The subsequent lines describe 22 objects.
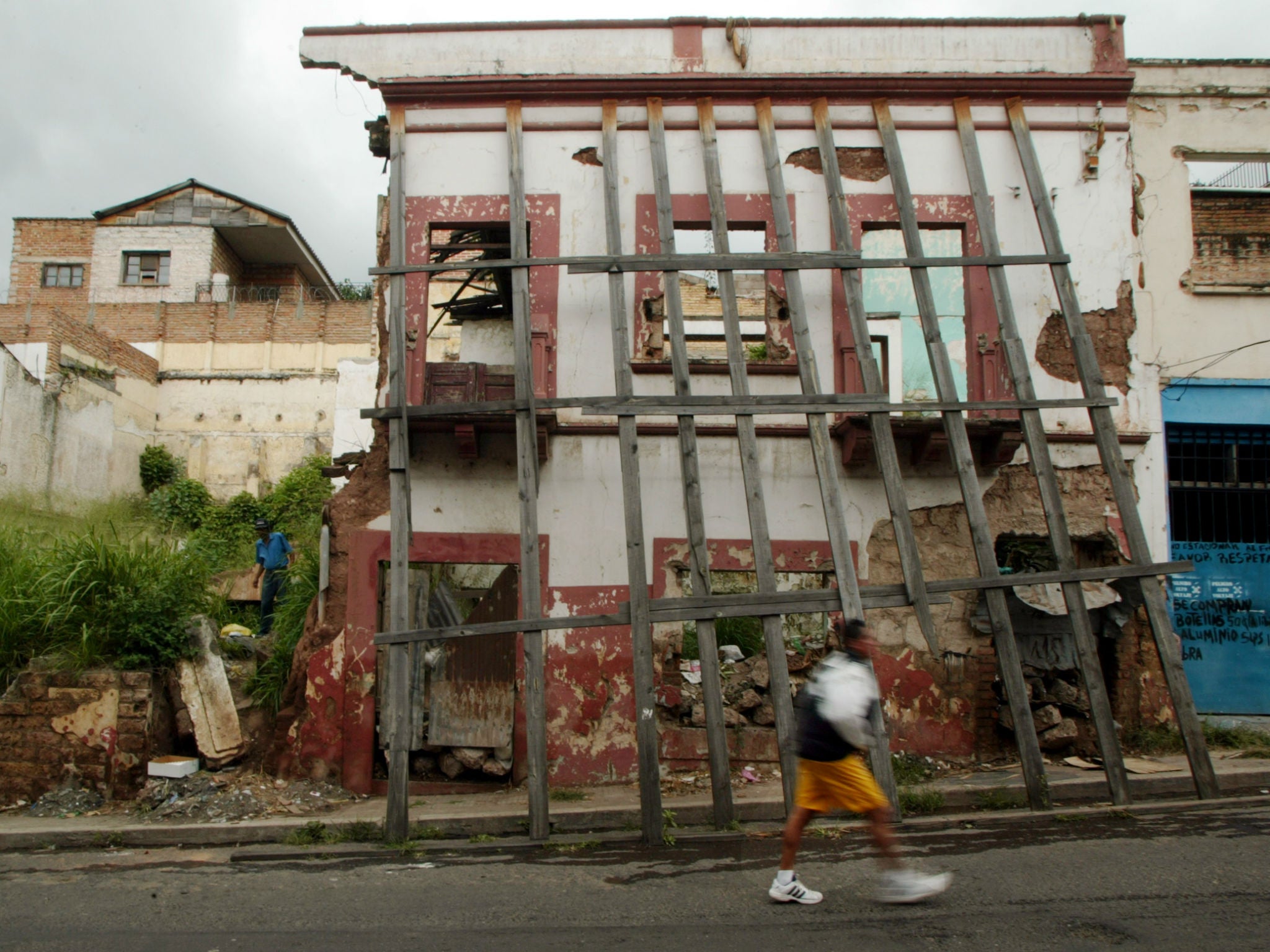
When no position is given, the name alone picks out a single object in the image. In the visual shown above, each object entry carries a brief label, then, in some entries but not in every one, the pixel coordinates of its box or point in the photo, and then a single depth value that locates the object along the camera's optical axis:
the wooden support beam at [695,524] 6.43
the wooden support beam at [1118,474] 6.92
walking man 4.50
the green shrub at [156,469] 24.03
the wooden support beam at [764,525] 6.30
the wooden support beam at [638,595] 6.32
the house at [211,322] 22.47
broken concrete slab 8.02
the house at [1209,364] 8.96
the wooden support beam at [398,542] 6.66
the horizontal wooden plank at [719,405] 6.92
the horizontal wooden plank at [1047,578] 6.90
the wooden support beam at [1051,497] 6.82
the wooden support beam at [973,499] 6.80
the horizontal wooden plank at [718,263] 7.30
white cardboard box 7.68
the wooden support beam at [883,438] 6.95
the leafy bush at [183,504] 22.89
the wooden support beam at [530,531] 6.56
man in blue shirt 10.47
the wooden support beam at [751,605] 6.57
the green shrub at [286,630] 8.63
